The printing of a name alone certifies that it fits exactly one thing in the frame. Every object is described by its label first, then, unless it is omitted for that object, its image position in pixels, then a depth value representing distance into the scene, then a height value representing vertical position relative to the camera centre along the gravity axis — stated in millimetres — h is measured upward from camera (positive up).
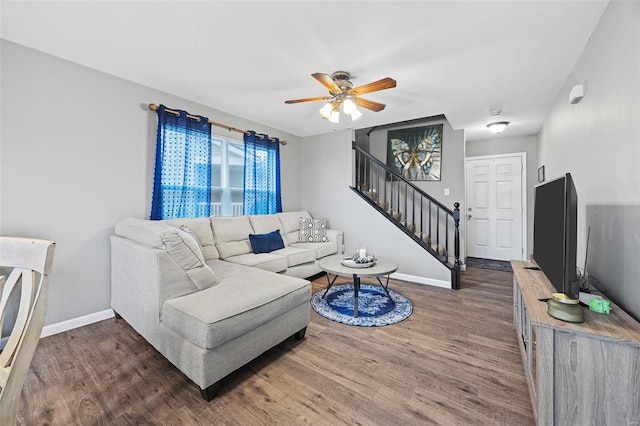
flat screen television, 1330 -103
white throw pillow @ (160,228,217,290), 1912 -325
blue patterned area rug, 2645 -1027
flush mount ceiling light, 4086 +1393
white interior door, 4969 +167
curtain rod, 2949 +1199
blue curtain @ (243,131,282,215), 4105 +614
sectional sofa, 1613 -631
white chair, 751 -316
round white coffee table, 2676 -580
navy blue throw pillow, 3594 -408
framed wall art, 4808 +1182
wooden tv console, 1078 -647
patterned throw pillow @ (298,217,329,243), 4359 -295
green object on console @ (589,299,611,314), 1265 -428
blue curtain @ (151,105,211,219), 3016 +540
